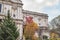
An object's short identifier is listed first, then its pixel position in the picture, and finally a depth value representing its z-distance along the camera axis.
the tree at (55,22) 46.68
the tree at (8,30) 14.51
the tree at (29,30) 27.86
